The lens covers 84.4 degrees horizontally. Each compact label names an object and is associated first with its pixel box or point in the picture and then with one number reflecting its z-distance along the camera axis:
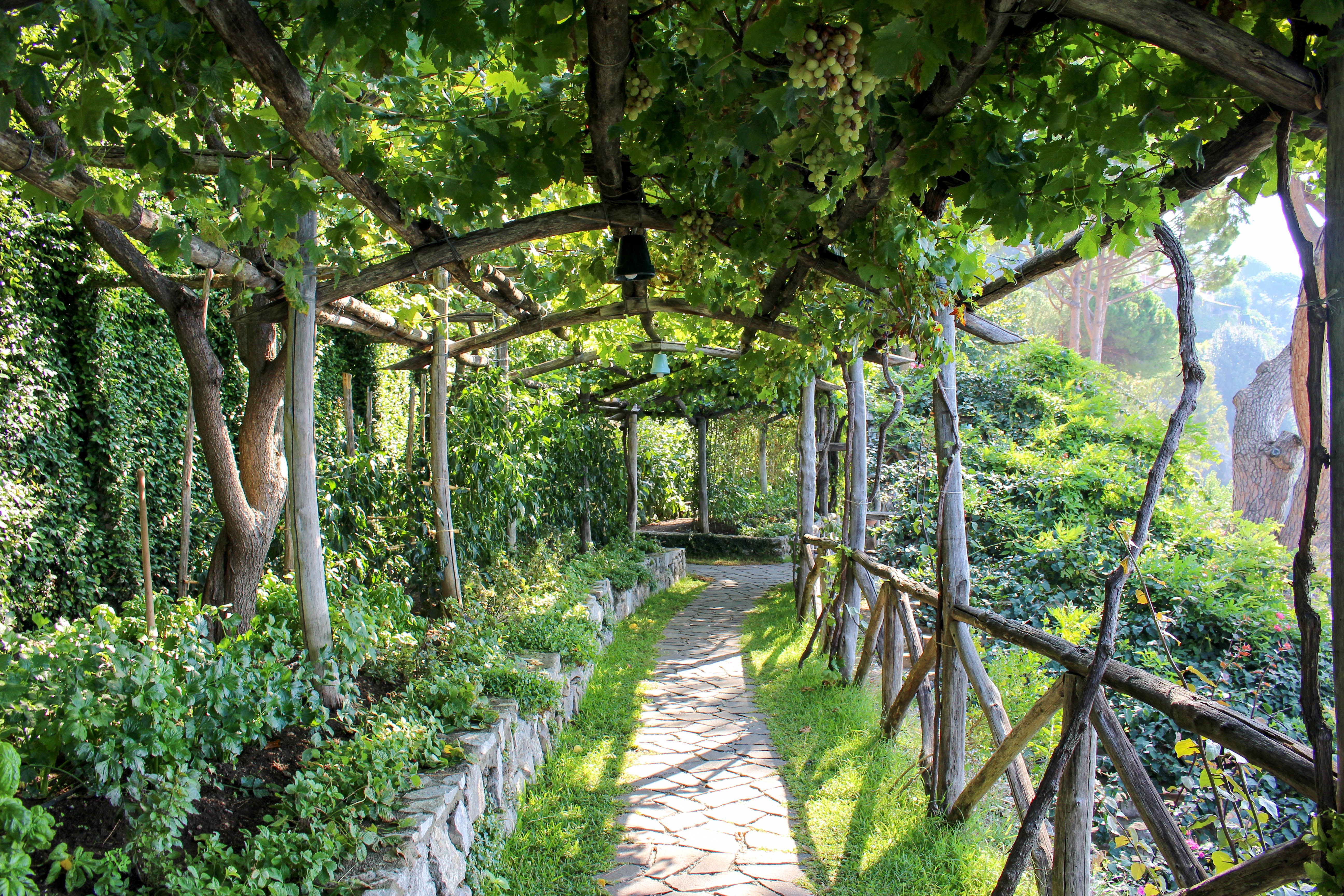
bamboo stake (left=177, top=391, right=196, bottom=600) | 3.26
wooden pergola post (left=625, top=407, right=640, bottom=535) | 10.61
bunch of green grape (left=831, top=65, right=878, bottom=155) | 1.60
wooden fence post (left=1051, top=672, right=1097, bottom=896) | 2.26
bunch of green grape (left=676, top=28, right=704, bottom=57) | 1.77
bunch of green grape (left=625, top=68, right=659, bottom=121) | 1.93
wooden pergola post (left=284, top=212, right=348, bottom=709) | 2.96
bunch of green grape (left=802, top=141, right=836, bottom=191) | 2.04
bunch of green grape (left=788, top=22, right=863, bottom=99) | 1.54
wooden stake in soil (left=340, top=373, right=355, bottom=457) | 5.17
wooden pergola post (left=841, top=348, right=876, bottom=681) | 5.61
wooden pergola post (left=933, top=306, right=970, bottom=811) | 3.26
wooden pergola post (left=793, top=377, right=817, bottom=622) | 7.40
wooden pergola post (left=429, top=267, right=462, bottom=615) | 4.67
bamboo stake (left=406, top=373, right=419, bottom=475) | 5.17
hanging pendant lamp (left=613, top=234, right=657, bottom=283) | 3.01
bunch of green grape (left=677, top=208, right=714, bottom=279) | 2.90
